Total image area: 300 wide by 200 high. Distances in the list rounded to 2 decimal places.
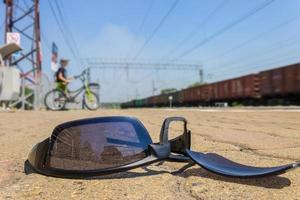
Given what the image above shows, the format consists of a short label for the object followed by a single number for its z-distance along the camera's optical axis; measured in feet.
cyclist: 39.04
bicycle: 41.33
